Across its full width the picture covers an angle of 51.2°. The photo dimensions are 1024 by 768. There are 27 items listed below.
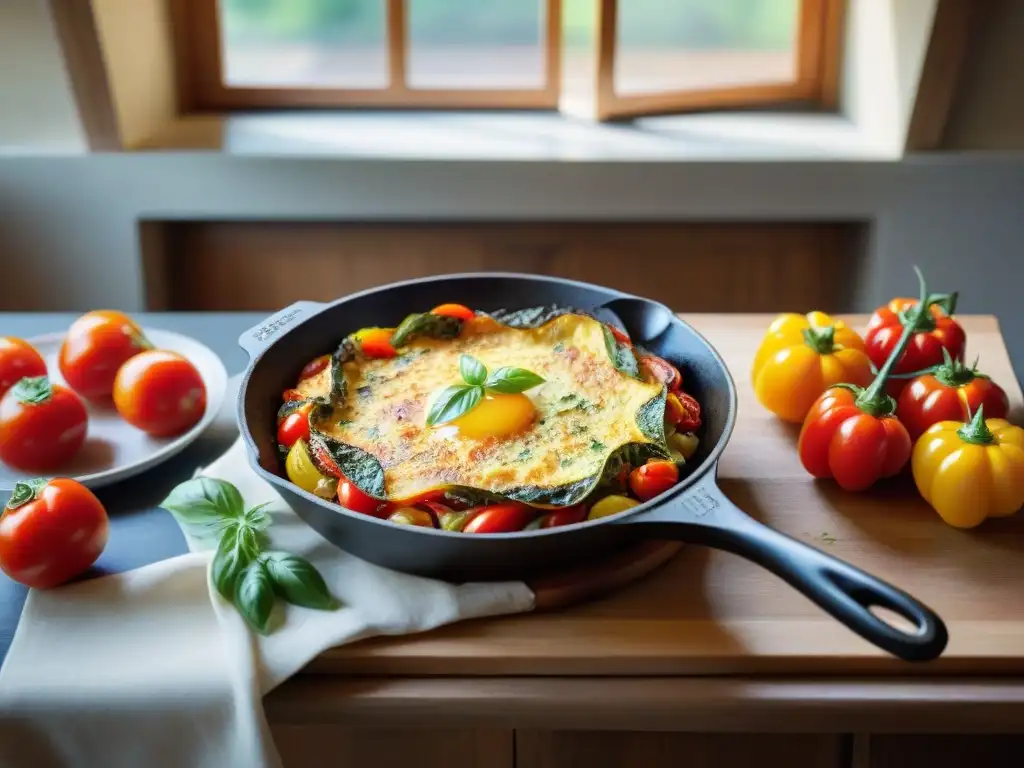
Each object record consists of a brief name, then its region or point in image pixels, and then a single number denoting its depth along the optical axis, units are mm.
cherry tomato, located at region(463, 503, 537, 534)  1316
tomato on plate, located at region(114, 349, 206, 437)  1644
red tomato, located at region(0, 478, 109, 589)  1332
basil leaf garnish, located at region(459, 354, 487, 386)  1511
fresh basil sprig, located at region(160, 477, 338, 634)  1305
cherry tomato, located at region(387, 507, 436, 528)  1341
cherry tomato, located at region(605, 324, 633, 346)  1677
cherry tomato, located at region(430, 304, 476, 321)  1739
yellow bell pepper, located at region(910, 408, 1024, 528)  1469
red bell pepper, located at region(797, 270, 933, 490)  1530
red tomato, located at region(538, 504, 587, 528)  1334
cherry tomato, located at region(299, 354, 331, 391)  1642
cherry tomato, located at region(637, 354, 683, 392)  1578
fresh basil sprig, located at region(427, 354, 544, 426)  1493
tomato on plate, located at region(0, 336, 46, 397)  1708
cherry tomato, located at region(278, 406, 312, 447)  1495
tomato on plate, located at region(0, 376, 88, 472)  1558
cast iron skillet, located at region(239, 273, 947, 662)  1118
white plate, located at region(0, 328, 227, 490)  1569
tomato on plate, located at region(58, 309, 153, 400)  1740
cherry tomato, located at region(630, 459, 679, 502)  1371
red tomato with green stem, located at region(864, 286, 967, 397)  1756
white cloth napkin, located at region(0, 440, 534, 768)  1238
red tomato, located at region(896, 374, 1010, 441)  1605
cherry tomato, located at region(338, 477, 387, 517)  1360
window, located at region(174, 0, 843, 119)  3078
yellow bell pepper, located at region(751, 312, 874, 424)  1706
